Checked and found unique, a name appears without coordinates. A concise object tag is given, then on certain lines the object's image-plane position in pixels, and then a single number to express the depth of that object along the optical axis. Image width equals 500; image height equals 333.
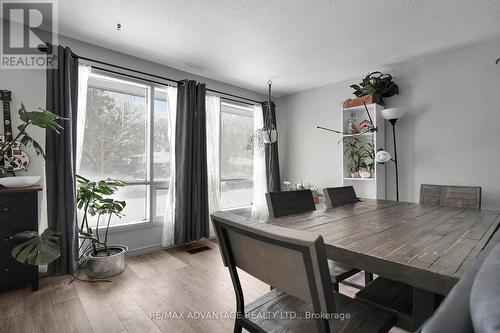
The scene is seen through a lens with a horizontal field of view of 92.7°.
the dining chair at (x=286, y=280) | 0.63
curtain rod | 2.26
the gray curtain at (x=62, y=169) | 2.24
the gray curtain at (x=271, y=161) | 4.18
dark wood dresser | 1.93
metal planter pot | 2.28
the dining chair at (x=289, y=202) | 1.61
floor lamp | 2.78
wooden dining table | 0.80
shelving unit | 3.09
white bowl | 1.92
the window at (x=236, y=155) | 3.87
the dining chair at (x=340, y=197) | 1.99
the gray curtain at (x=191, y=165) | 3.07
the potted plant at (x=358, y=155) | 3.31
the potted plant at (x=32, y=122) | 1.85
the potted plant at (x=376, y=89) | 3.07
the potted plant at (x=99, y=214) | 2.29
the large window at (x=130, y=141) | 2.69
